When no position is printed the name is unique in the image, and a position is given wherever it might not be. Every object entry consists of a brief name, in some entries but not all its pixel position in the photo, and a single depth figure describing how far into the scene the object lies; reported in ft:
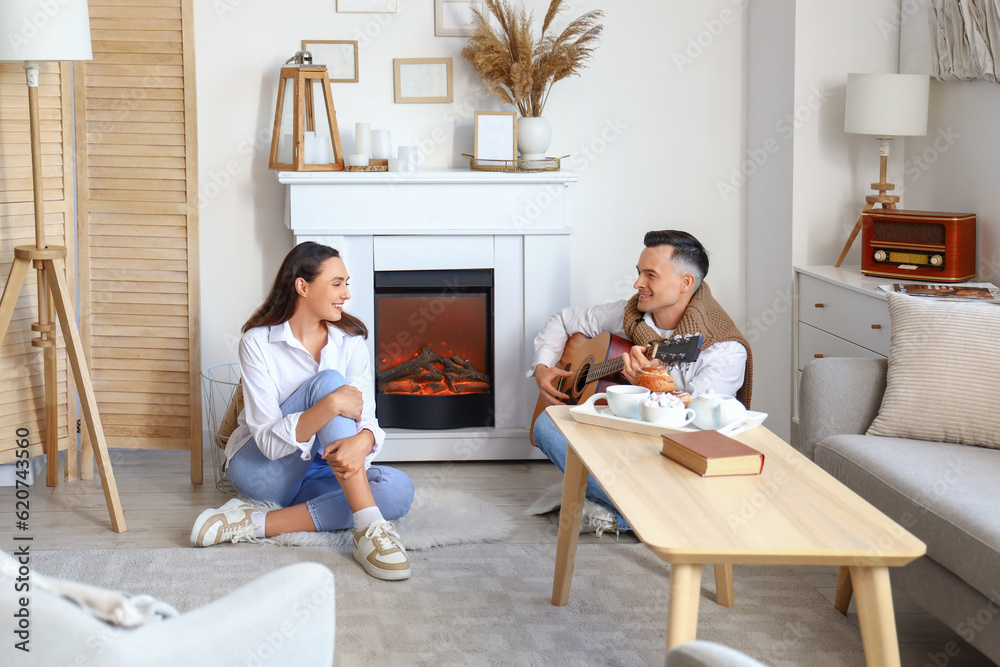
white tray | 6.88
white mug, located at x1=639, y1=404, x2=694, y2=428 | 6.89
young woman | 8.76
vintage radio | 10.03
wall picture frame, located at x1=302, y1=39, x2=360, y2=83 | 12.15
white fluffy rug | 9.06
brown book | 5.92
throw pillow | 7.50
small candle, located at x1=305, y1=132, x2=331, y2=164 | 11.61
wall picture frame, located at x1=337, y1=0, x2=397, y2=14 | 12.13
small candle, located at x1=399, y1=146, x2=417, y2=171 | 11.63
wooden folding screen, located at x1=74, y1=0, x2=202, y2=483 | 10.67
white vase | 11.72
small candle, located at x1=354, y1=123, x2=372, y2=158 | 11.71
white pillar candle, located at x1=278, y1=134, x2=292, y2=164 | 11.71
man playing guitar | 8.99
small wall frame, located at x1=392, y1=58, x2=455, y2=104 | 12.31
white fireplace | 11.37
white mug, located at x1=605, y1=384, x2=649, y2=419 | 7.11
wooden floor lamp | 8.98
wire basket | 11.70
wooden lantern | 11.37
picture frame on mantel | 11.80
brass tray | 11.70
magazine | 9.08
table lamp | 10.58
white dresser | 9.73
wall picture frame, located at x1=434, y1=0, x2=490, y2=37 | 12.21
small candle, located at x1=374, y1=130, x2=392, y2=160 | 11.86
